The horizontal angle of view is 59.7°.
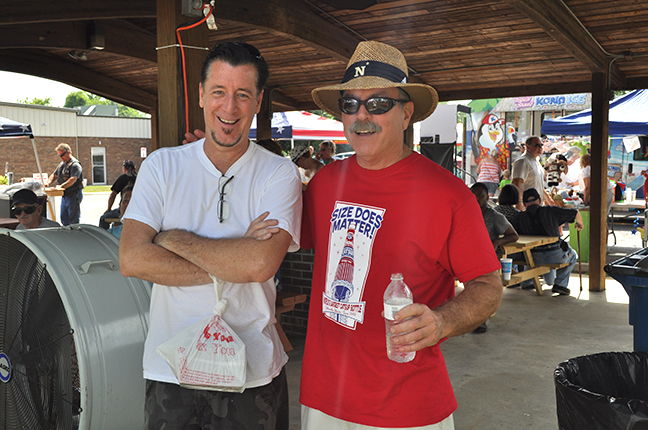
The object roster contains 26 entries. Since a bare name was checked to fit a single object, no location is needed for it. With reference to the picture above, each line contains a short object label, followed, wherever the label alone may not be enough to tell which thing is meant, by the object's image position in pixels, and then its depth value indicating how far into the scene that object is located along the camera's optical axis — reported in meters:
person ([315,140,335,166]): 10.75
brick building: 30.67
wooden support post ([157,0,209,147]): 2.98
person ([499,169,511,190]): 14.41
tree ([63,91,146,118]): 100.94
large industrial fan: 2.48
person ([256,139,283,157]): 5.68
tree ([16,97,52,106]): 80.81
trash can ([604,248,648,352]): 2.79
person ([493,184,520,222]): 7.72
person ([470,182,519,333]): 6.43
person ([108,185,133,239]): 5.48
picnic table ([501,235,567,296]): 6.83
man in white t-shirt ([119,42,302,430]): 1.89
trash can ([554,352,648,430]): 2.16
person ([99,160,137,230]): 7.67
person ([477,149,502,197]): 16.31
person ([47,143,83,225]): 10.98
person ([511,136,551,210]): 9.12
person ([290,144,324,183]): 7.82
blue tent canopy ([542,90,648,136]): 10.35
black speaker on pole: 14.59
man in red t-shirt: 1.82
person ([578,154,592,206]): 10.46
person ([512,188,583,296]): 7.57
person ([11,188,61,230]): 5.17
